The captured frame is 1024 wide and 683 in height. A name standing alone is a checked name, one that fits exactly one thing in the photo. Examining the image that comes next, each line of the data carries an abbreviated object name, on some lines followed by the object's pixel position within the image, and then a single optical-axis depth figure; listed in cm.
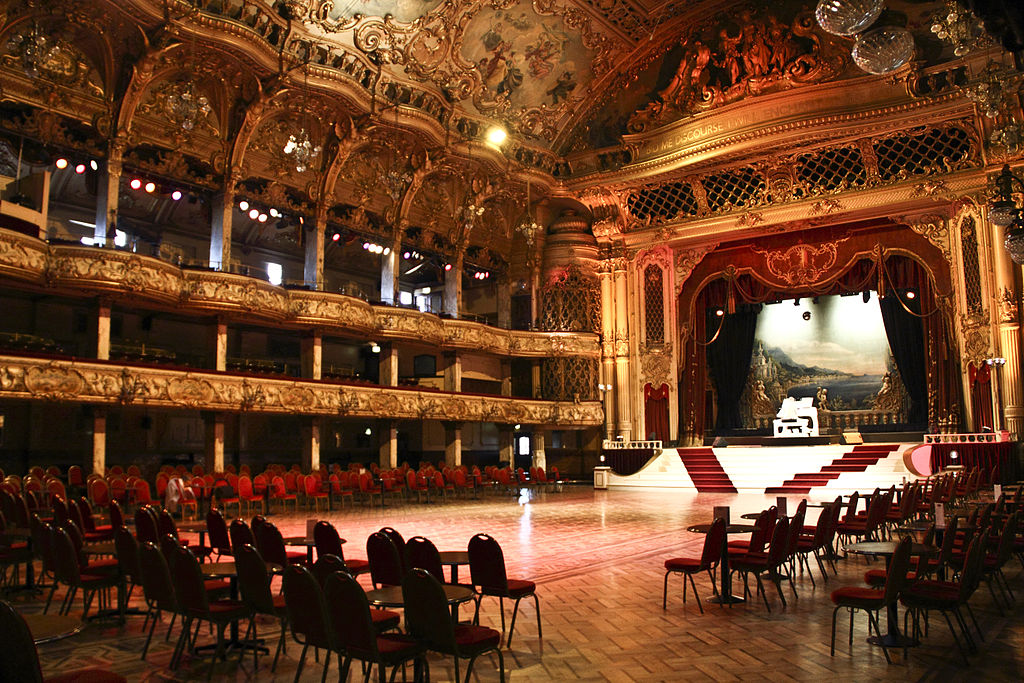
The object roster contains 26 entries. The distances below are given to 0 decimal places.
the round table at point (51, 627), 328
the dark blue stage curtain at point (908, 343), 2377
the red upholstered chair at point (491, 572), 550
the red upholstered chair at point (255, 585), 476
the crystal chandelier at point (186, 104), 1747
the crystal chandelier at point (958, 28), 1017
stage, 1956
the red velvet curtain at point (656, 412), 2519
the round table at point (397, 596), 441
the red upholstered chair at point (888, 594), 497
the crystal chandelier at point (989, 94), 1013
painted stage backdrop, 2597
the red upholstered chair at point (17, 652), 288
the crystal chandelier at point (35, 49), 1449
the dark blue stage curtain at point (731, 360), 2683
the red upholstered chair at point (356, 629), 381
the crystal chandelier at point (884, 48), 803
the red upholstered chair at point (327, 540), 600
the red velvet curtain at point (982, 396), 1980
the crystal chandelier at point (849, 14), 714
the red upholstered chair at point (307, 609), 405
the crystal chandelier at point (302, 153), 1483
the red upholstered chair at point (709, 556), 636
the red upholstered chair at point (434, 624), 400
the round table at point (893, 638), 527
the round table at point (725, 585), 663
